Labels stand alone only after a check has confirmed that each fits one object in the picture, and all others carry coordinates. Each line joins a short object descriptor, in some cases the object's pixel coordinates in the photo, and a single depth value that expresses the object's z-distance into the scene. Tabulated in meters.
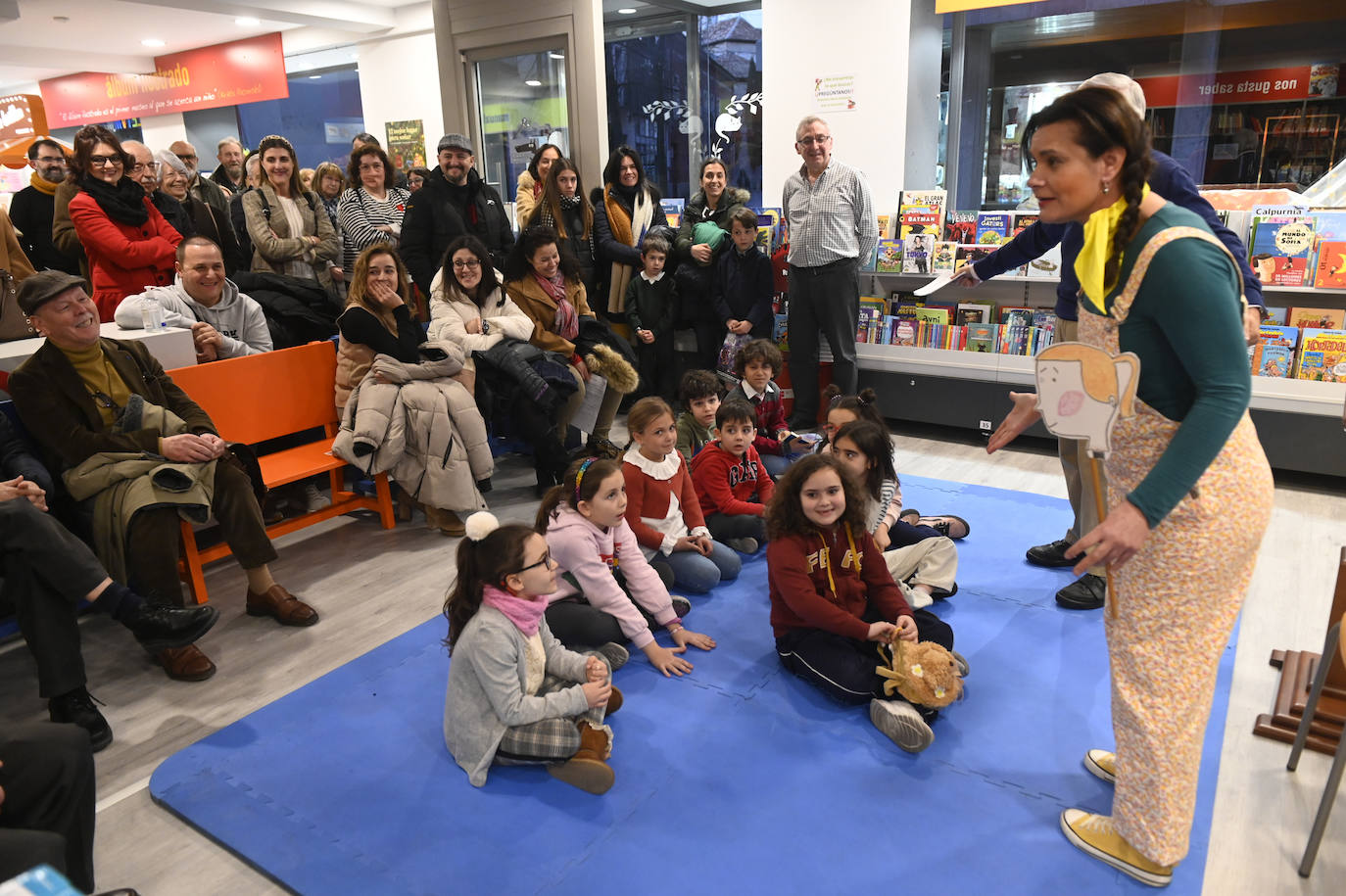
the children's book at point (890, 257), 5.72
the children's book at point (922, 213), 5.57
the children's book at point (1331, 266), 4.41
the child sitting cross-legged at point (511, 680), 2.31
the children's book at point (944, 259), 5.48
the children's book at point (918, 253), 5.60
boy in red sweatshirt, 3.81
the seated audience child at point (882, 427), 3.67
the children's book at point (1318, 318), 4.48
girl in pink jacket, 2.93
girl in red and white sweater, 3.41
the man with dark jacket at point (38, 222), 4.98
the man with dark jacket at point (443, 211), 5.11
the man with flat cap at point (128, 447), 3.04
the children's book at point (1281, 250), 4.50
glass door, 6.96
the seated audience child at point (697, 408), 4.16
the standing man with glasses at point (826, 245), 5.29
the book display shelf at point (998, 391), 4.43
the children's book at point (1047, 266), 5.20
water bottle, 3.86
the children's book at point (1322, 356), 4.39
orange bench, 3.88
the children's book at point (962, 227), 5.49
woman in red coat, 4.27
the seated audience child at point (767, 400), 4.46
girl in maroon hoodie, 2.68
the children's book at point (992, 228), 5.40
